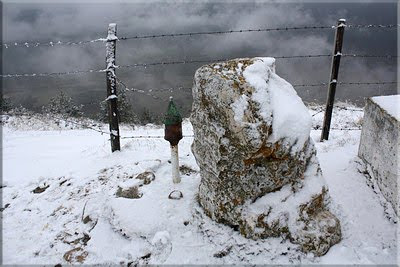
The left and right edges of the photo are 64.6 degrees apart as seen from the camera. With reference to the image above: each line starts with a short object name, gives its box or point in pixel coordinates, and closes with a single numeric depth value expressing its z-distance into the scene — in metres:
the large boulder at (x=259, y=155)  3.78
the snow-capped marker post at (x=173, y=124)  4.63
